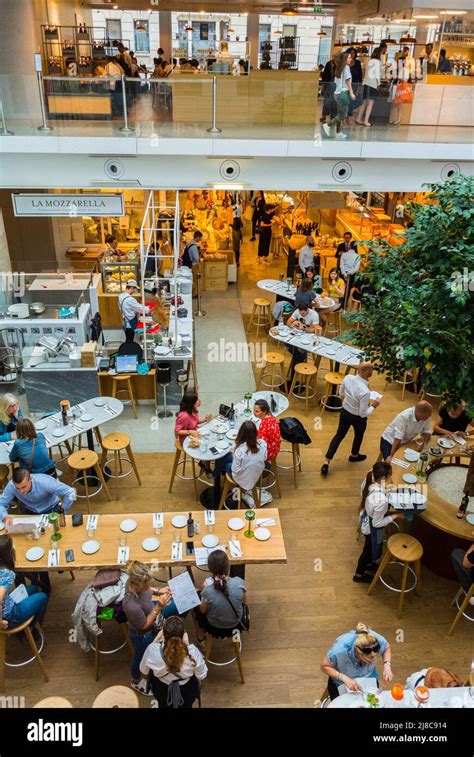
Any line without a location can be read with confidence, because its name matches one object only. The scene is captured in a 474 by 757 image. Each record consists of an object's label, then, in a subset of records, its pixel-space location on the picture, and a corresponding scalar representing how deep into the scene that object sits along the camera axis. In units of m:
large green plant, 4.59
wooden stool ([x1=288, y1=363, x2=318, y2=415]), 8.96
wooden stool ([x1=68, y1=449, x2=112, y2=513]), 6.91
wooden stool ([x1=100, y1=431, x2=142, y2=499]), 7.30
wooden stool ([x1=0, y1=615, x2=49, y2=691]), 4.92
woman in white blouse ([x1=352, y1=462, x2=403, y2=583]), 5.59
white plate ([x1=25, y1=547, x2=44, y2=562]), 5.26
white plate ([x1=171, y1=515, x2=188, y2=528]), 5.69
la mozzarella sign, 8.46
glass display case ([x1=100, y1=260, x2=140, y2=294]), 11.55
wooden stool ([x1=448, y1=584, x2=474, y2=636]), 5.56
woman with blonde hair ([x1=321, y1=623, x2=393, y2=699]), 4.23
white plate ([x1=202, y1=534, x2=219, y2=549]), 5.46
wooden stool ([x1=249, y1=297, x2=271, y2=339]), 11.48
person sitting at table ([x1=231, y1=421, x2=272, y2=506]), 6.11
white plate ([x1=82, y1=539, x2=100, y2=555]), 5.34
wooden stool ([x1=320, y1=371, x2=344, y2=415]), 8.91
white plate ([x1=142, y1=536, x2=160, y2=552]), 5.39
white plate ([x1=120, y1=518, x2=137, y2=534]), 5.61
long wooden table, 5.26
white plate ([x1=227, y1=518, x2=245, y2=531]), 5.68
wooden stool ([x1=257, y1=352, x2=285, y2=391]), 9.27
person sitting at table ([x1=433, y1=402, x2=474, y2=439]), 7.06
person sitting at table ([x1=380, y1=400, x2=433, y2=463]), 6.59
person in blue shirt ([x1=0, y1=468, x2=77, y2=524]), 5.61
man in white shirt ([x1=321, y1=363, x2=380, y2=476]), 7.10
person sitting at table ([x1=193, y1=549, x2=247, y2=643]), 4.74
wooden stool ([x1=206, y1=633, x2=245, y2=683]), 5.06
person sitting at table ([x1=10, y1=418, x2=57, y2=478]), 6.05
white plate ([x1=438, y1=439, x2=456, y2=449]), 6.91
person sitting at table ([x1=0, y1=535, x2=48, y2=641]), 4.84
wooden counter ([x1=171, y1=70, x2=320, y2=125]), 9.67
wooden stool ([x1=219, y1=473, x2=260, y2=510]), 6.61
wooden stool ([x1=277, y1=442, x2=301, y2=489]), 7.47
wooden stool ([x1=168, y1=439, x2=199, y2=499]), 7.16
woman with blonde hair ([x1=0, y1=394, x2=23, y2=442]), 6.74
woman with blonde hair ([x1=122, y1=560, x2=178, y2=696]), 4.59
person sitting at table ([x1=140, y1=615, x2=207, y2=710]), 4.12
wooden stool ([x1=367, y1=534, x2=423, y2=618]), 5.77
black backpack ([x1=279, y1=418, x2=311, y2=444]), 7.32
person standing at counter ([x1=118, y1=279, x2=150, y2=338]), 9.56
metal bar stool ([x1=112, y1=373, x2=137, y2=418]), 8.73
